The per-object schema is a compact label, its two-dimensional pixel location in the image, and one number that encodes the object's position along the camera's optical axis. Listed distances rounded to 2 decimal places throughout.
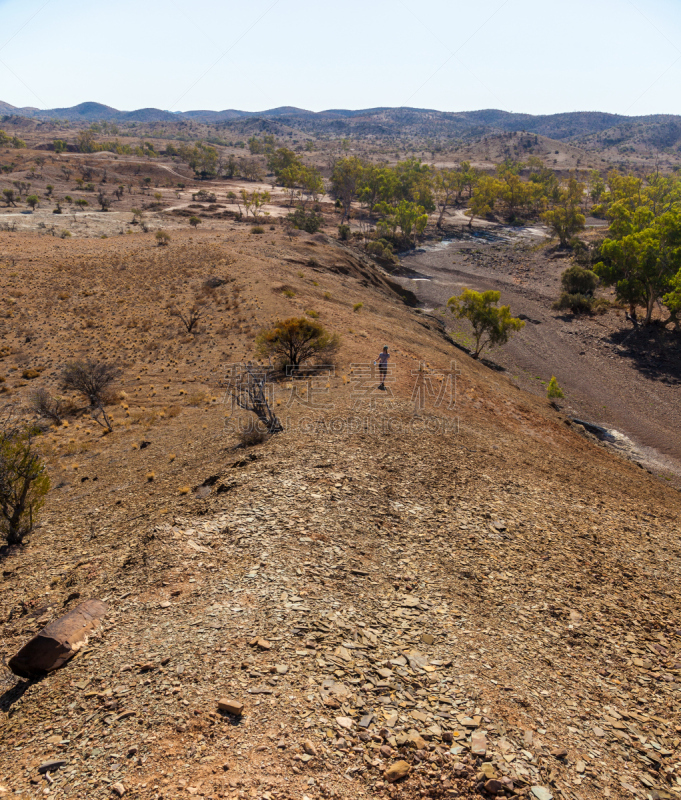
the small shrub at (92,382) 20.20
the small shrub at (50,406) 19.88
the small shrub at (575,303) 49.88
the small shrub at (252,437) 15.30
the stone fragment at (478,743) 5.91
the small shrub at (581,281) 52.50
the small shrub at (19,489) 11.39
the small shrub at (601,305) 49.25
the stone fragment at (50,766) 5.49
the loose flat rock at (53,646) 7.04
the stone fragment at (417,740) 5.96
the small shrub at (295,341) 21.59
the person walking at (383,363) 20.06
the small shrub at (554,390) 31.64
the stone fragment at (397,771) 5.55
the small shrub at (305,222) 65.54
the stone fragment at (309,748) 5.69
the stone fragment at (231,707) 6.03
